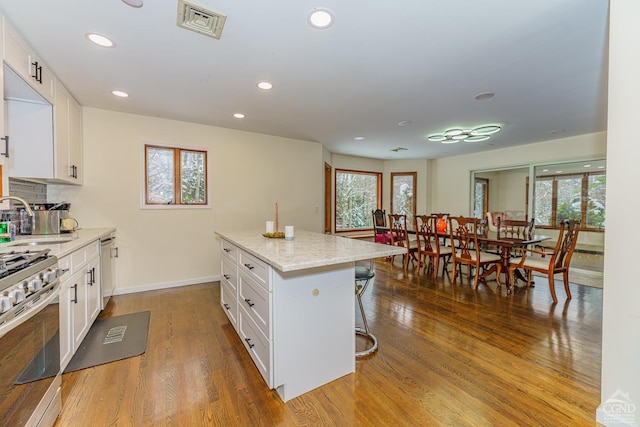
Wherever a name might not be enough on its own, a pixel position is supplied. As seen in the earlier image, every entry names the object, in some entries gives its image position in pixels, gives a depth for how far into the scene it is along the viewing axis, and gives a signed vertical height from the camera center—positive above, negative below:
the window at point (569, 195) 4.82 +0.29
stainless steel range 1.08 -0.61
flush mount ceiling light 4.30 +1.27
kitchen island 1.66 -0.68
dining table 3.64 -0.45
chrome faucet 1.58 +0.04
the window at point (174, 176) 3.91 +0.46
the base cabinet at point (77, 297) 1.88 -0.72
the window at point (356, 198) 7.18 +0.30
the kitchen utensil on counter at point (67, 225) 2.80 -0.19
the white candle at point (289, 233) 2.50 -0.23
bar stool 2.21 -1.06
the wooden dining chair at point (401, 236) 4.91 -0.51
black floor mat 2.13 -1.19
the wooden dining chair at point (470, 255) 3.89 -0.68
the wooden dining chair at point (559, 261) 3.29 -0.65
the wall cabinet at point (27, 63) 1.87 +1.10
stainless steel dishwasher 2.99 -0.69
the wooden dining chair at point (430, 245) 4.41 -0.59
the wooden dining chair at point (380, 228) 5.48 -0.40
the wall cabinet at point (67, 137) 2.68 +0.75
